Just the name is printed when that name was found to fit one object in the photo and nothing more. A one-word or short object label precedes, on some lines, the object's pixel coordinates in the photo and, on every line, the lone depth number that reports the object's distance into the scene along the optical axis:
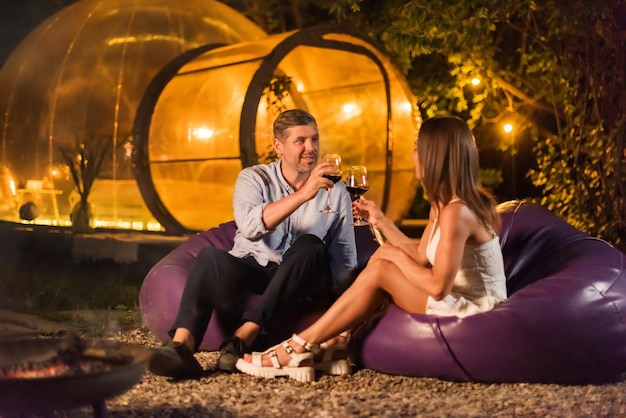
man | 4.58
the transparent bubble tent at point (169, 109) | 9.17
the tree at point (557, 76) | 8.33
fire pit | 2.88
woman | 4.23
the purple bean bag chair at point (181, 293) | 4.91
